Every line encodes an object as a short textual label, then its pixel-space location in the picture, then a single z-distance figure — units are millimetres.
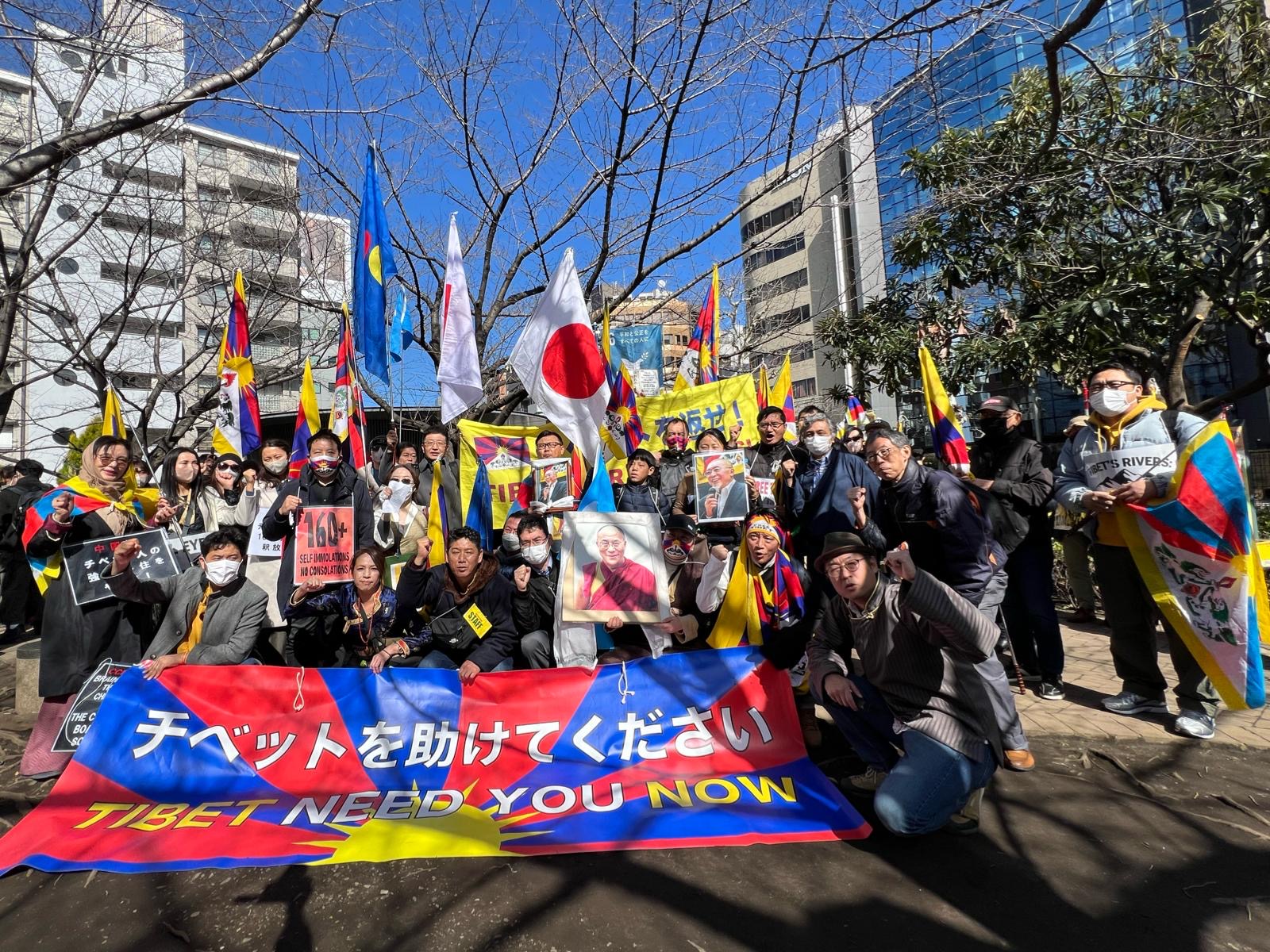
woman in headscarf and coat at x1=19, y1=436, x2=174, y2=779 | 3873
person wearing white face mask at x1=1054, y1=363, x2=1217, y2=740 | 3734
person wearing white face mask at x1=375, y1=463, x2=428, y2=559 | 5488
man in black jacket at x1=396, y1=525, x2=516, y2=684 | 4145
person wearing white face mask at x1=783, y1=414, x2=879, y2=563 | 4578
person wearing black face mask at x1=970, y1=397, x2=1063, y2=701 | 4094
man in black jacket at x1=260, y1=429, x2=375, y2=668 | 4512
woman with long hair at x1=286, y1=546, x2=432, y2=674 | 4328
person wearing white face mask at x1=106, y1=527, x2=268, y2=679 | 3904
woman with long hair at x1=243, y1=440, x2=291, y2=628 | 4641
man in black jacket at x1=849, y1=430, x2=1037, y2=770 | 3455
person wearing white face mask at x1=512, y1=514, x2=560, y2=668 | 4238
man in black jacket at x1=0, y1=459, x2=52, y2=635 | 6973
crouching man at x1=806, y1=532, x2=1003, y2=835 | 2762
